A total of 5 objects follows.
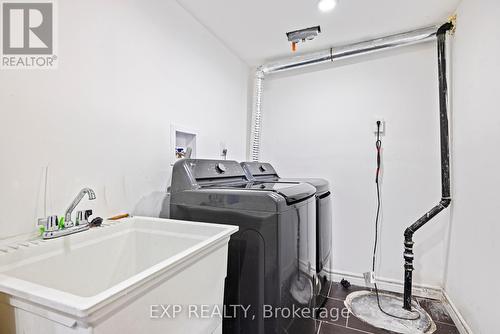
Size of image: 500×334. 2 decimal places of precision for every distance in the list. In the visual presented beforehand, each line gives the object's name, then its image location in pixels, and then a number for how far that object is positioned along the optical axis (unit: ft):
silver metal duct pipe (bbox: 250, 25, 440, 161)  7.11
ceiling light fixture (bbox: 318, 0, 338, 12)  6.04
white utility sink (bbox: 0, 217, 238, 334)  1.73
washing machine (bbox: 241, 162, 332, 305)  5.98
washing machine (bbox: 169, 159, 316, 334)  3.72
